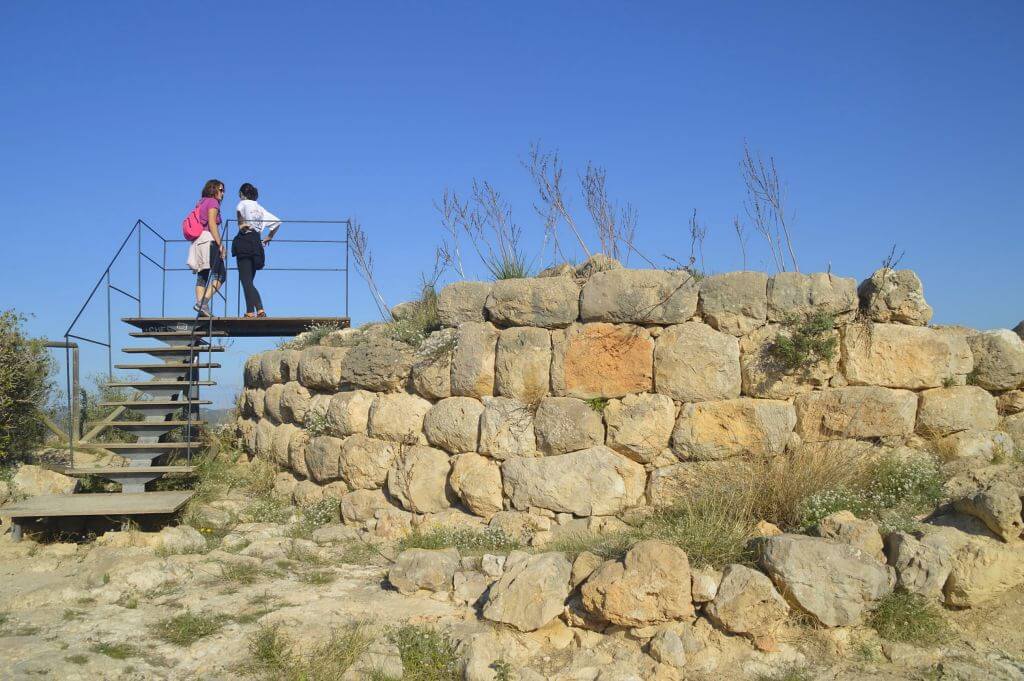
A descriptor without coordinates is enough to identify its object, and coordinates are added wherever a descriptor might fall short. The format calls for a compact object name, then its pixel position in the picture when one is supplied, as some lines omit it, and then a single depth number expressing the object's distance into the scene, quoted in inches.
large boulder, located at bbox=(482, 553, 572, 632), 197.0
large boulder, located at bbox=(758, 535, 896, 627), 187.0
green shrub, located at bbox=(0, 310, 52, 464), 380.5
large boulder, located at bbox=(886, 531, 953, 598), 192.7
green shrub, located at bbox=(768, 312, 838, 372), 255.3
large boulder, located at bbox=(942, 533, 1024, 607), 195.0
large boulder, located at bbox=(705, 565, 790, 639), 184.9
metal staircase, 299.4
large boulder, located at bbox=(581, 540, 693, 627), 188.1
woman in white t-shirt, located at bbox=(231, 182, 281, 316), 385.4
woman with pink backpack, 387.5
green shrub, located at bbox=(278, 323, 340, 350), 383.2
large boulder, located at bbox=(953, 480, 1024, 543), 201.0
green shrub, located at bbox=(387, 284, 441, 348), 323.0
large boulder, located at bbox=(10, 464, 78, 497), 351.3
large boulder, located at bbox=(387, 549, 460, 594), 226.5
